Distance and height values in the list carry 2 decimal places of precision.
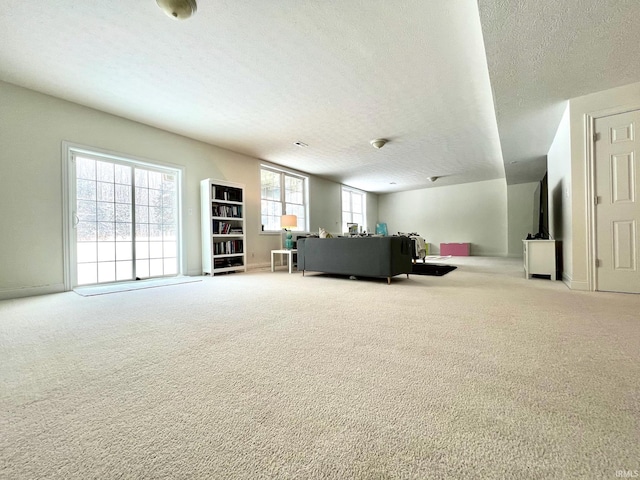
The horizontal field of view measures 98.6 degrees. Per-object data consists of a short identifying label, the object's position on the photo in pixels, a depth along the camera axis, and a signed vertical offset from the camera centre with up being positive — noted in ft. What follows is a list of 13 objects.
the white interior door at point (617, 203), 9.71 +1.19
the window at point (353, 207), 31.07 +3.86
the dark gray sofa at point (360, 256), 12.46 -0.80
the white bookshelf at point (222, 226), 16.70 +0.97
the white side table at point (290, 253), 17.79 -0.83
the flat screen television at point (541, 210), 15.20 +2.12
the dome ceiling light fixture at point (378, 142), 17.15 +6.13
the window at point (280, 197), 21.70 +3.71
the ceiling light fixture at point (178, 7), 6.89 +6.00
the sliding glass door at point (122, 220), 12.92 +1.17
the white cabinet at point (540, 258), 13.09 -1.04
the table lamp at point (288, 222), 19.54 +1.30
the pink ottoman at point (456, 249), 30.30 -1.24
